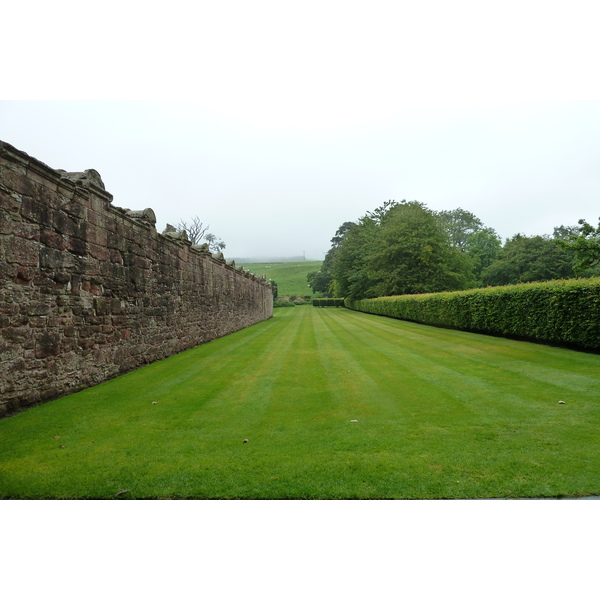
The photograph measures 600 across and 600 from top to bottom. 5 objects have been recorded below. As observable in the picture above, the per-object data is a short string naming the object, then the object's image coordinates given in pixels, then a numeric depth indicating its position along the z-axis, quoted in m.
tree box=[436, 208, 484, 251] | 65.81
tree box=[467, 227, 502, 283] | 53.47
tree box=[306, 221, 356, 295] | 70.19
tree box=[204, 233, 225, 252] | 51.22
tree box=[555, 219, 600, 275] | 24.27
